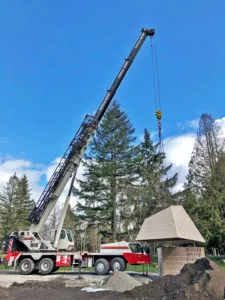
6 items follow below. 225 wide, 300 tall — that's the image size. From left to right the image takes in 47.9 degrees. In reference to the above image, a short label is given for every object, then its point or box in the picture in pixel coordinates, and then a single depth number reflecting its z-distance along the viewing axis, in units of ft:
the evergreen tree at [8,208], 114.93
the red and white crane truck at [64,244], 45.09
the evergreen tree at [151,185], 86.74
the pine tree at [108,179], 88.43
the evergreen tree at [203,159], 87.25
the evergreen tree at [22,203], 117.96
